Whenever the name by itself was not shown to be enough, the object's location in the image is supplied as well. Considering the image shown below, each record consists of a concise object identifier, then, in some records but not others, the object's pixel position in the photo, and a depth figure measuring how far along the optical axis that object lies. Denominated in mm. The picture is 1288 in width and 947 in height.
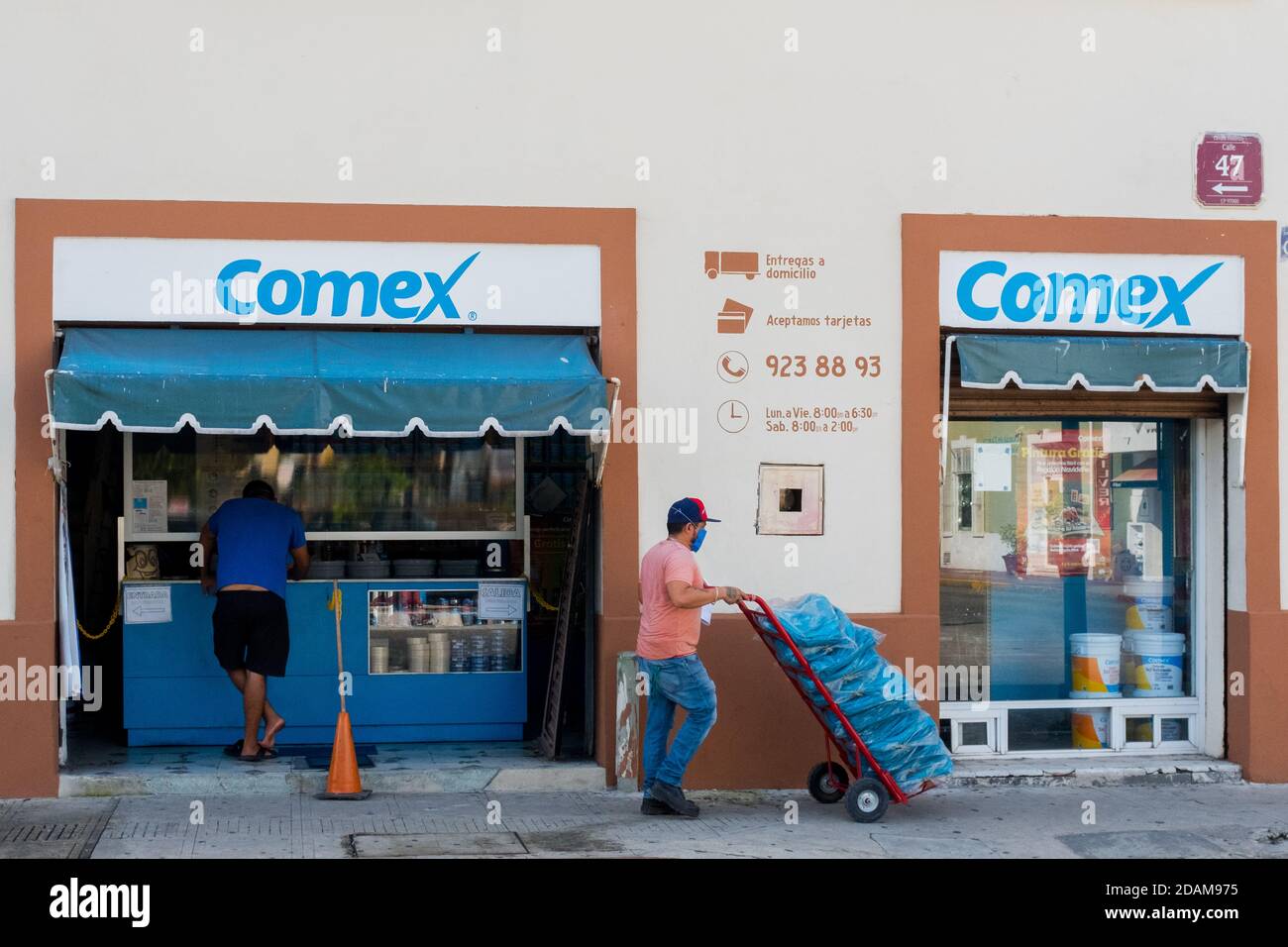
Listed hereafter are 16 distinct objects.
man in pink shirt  8672
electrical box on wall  9734
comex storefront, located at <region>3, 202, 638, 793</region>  8734
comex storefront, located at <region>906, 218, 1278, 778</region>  9977
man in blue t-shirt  9727
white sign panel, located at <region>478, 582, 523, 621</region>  10633
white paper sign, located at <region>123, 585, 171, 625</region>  10195
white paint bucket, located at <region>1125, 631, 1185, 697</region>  10656
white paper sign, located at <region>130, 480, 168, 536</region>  10430
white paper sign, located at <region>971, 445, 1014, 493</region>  10523
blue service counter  10203
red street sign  10195
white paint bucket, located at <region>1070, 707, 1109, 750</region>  10562
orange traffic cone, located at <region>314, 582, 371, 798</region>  9047
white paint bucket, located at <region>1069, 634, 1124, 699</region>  10625
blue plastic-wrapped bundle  8695
